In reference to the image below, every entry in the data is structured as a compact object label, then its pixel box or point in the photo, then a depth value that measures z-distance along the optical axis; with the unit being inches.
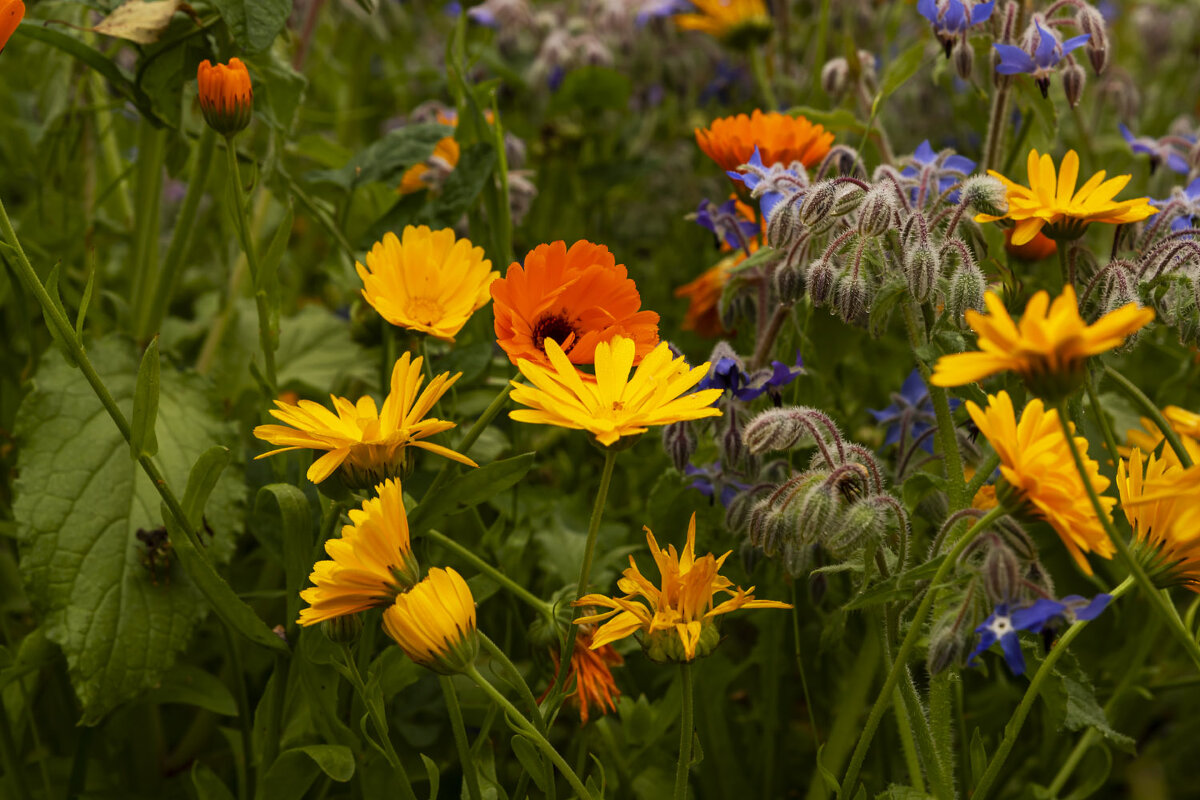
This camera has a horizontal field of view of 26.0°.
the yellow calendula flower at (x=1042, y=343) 27.3
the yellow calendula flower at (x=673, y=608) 29.7
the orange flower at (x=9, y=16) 30.0
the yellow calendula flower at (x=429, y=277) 32.3
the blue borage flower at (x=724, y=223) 36.5
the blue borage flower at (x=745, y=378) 33.9
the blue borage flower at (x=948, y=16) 35.7
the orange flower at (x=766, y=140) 36.0
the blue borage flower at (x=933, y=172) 33.5
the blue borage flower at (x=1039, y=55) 34.9
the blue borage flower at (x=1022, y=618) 28.7
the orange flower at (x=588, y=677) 31.5
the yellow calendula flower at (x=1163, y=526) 29.4
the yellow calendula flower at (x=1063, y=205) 31.5
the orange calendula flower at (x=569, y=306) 30.9
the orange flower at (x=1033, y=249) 37.0
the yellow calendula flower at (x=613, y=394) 29.2
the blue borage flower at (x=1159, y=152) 39.2
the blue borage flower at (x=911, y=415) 35.2
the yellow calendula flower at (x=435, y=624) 29.0
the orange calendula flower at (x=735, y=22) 52.2
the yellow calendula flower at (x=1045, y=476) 28.3
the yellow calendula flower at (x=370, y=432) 29.9
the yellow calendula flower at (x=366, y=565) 29.1
